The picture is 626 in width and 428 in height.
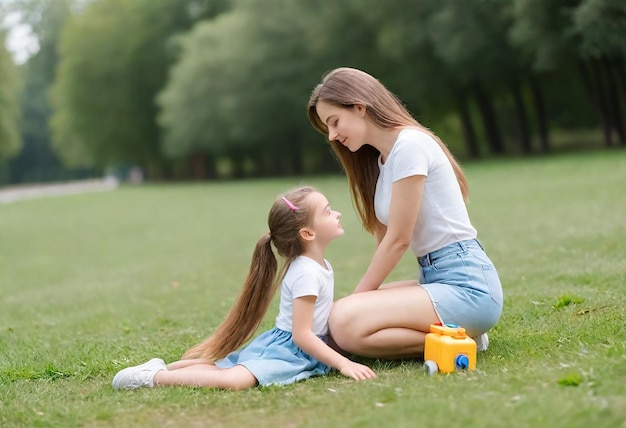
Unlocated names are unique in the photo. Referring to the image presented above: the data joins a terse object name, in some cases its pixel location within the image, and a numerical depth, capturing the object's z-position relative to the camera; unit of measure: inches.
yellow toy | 189.2
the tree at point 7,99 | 1272.1
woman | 203.2
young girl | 197.2
